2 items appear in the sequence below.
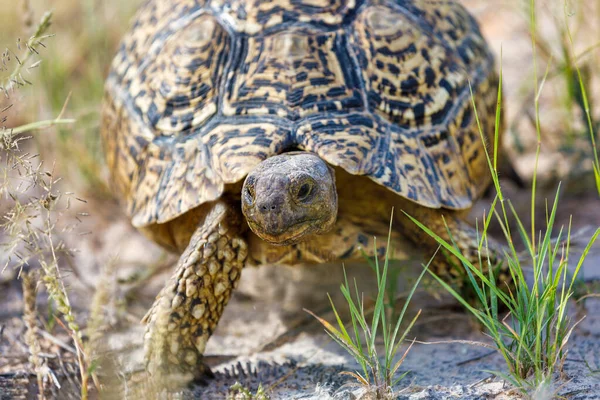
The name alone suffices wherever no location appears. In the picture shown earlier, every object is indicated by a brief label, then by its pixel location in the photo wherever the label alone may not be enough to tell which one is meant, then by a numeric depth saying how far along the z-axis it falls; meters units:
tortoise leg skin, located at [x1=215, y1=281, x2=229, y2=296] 5.34
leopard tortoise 5.20
